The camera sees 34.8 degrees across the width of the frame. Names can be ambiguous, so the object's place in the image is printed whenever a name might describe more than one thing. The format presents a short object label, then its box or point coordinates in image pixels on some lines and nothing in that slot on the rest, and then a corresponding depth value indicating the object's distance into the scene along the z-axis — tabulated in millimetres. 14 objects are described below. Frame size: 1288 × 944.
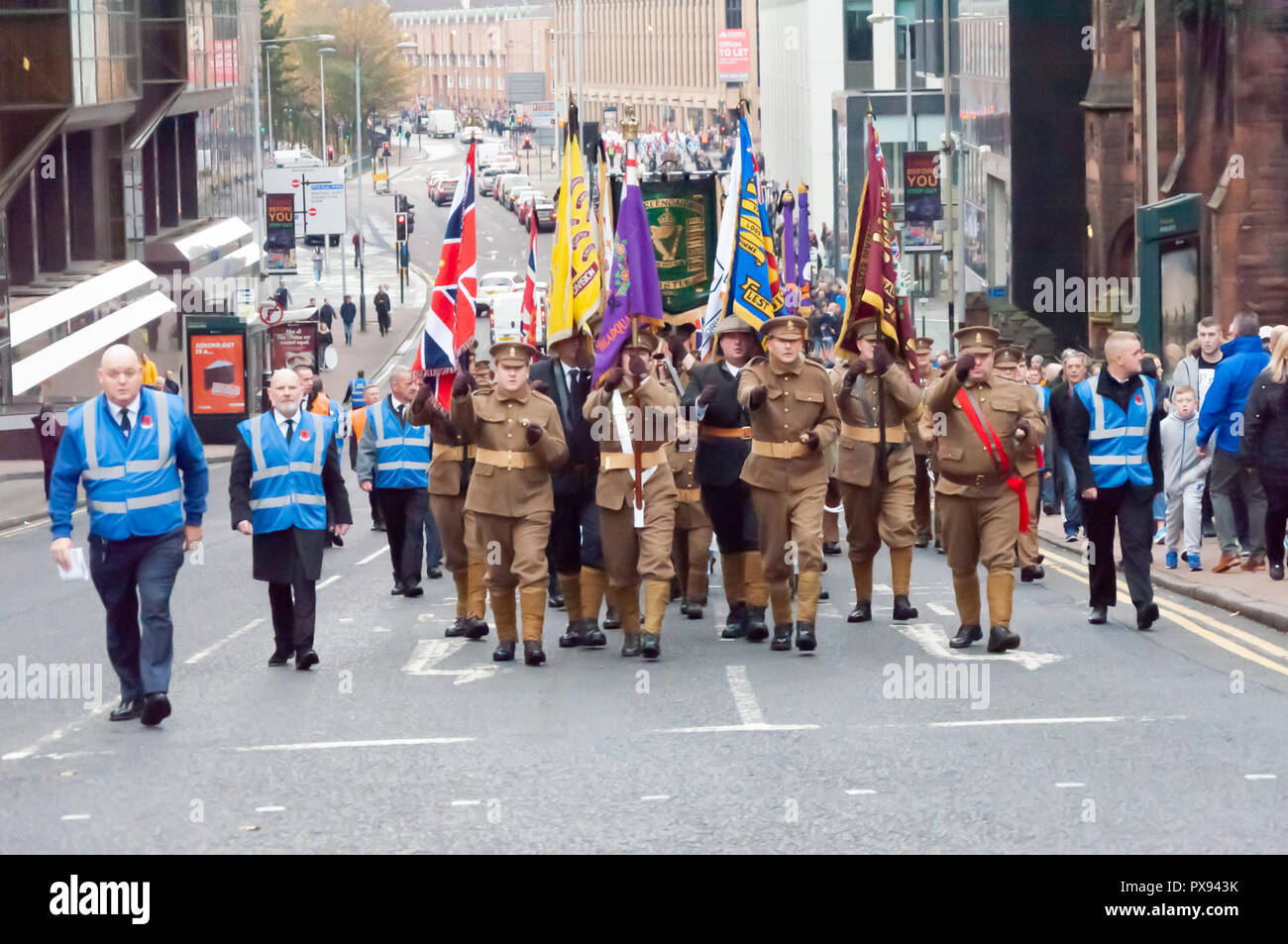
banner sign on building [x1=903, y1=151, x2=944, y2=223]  44219
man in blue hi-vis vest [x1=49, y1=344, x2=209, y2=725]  10328
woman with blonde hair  14680
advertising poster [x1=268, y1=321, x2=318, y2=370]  44875
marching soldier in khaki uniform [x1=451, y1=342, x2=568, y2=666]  12477
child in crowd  16469
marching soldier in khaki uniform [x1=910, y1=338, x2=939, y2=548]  18334
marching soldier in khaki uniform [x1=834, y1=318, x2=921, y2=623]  14086
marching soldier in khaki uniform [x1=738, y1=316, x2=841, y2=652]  12633
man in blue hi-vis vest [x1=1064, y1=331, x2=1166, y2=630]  13164
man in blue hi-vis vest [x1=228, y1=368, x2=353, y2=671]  12594
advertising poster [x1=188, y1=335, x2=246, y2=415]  39719
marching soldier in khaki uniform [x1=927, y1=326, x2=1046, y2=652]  12445
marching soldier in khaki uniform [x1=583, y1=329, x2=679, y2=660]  12648
